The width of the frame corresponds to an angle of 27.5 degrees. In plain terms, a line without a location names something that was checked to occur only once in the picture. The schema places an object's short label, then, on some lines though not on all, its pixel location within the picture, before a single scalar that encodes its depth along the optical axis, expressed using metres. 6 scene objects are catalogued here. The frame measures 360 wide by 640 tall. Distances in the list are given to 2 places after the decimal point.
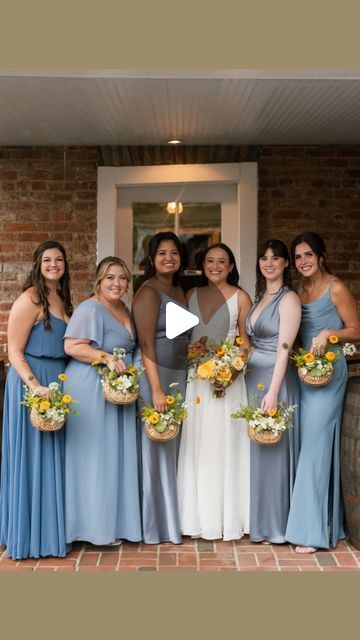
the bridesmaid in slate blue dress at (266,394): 4.05
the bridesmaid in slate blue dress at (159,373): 4.04
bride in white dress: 4.14
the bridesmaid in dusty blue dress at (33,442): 3.81
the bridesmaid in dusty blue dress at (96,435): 3.91
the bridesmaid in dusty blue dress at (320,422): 4.04
